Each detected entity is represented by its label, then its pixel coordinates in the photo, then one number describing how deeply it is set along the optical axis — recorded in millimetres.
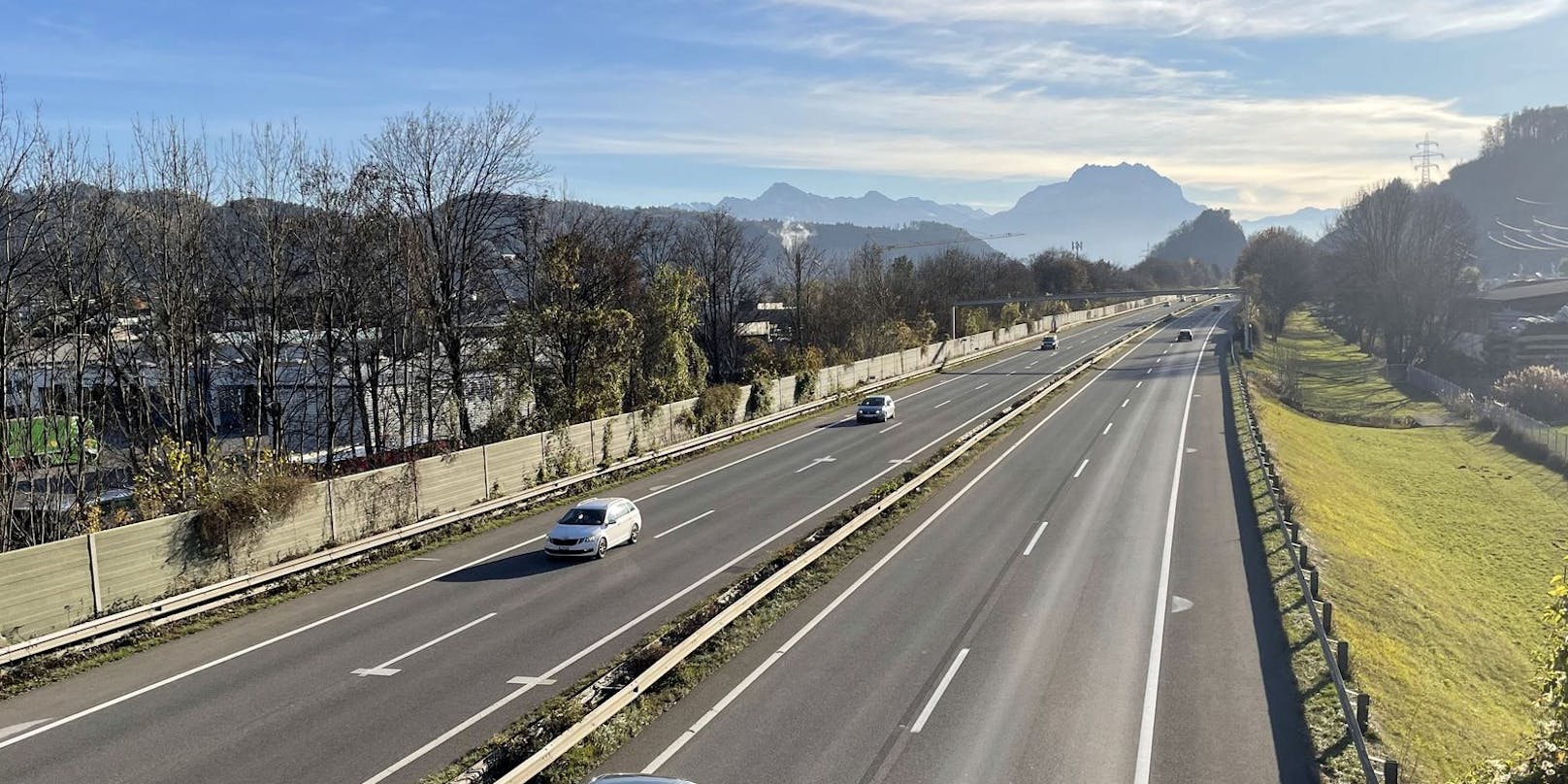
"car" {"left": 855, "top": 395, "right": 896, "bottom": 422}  49781
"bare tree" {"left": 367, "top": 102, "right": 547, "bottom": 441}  37875
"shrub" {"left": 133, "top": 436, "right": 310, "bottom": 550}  21250
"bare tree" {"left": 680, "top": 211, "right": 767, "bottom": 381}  85188
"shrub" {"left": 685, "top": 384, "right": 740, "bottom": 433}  44031
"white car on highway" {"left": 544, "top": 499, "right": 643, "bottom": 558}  23688
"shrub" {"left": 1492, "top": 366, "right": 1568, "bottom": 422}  64438
